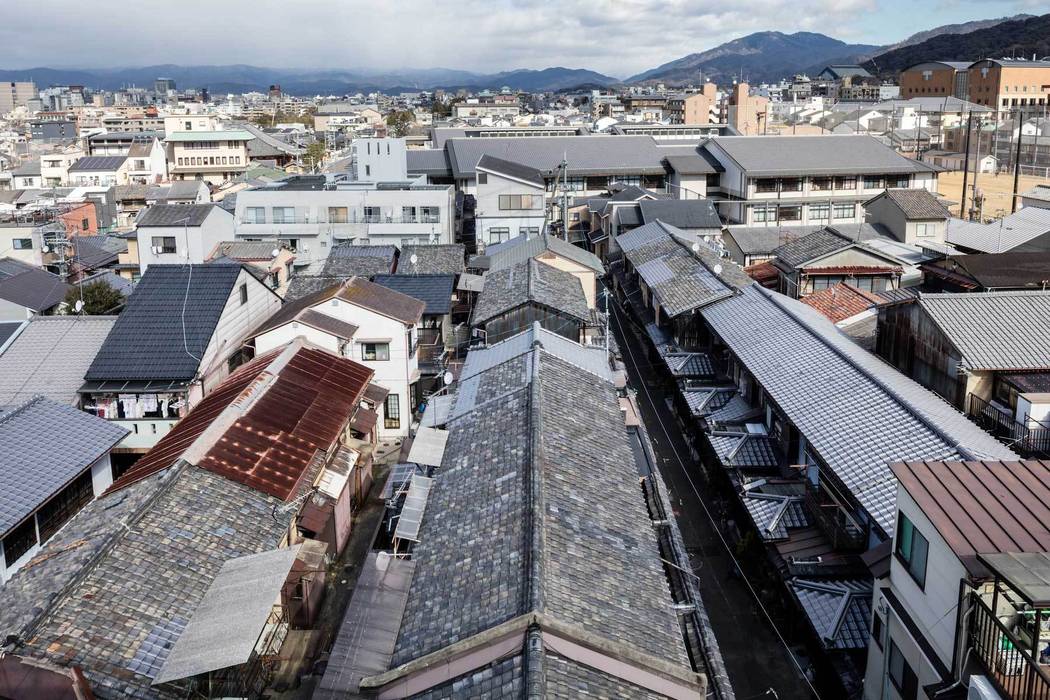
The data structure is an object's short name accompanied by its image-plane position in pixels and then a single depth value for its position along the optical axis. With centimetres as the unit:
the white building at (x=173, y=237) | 3694
